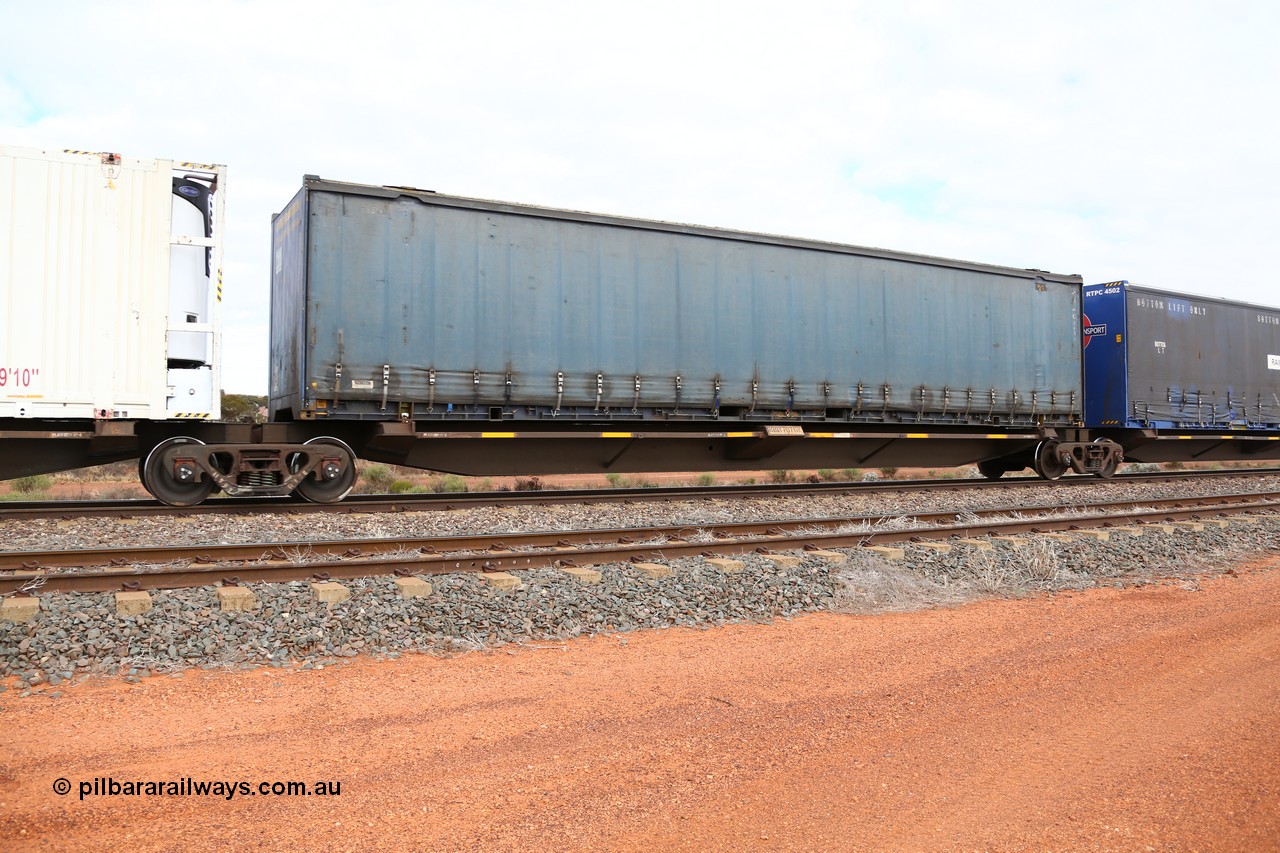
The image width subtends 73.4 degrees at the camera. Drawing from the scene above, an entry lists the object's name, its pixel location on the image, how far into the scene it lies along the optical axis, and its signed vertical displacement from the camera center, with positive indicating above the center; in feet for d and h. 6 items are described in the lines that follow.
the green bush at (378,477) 60.39 -2.63
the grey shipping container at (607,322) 35.45 +5.85
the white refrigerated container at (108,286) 27.86 +5.27
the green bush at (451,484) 57.95 -3.06
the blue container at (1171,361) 57.16 +5.85
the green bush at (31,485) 56.73 -2.96
